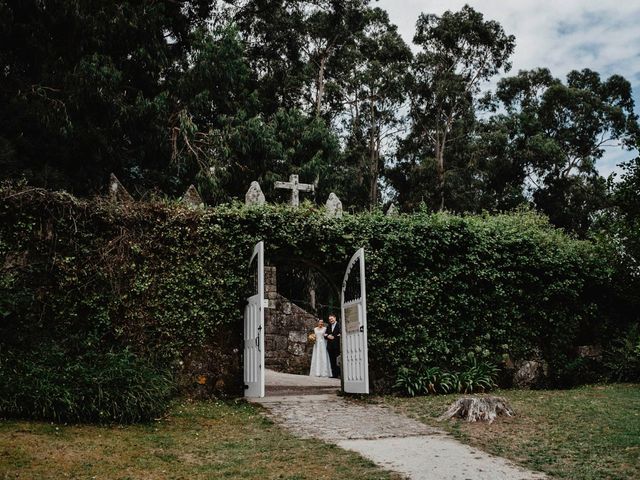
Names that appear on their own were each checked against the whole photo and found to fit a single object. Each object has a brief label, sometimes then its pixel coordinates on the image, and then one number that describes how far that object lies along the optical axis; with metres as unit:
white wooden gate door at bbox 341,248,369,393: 10.67
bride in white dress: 16.09
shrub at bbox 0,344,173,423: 7.56
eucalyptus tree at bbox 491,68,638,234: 32.88
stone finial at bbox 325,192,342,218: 12.68
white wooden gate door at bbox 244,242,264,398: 9.88
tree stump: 8.41
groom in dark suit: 15.94
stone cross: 15.23
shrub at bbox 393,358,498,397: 11.61
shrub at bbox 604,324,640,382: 13.13
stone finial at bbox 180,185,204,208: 11.55
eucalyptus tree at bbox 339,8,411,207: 32.28
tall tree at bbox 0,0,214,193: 15.68
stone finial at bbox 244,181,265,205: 13.33
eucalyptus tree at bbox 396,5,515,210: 32.88
